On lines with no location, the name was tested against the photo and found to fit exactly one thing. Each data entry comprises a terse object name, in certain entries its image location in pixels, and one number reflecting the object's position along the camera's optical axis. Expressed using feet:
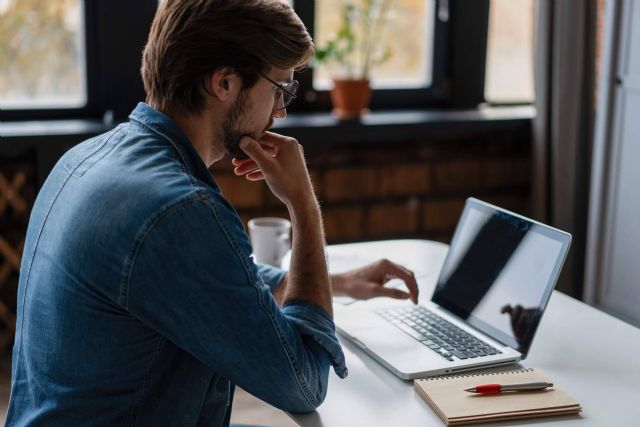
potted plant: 10.36
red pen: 3.89
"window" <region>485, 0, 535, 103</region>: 11.94
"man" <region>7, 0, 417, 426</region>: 3.29
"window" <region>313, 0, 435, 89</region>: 10.93
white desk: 3.78
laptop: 4.38
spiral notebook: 3.71
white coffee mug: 6.03
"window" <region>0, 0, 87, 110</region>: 9.56
